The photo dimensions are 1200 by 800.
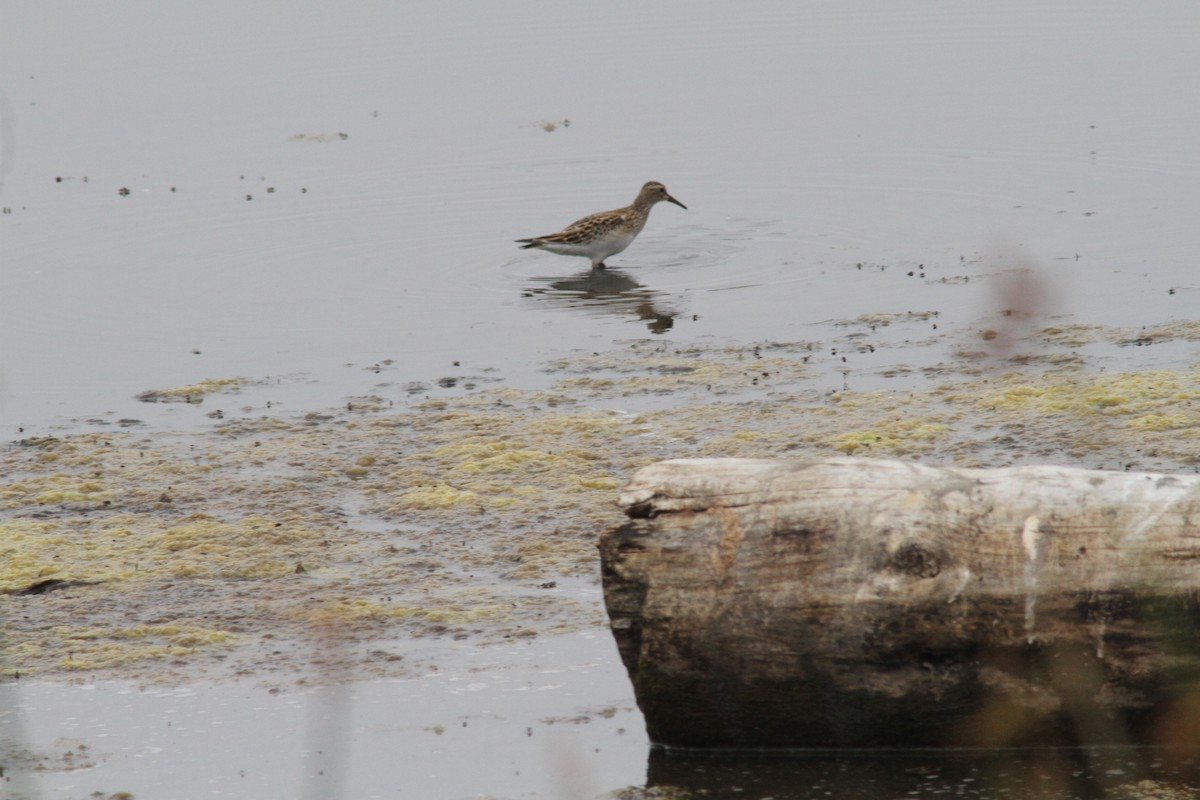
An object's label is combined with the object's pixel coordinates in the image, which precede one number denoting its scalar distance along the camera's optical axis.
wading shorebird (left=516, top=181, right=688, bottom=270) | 25.72
